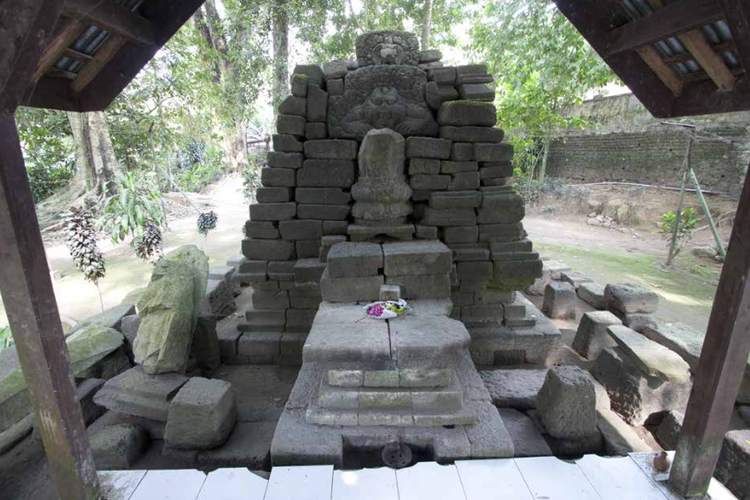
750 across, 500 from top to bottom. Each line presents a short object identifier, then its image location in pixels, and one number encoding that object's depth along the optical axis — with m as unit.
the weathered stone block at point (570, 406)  2.55
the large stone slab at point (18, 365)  2.89
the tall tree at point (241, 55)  8.61
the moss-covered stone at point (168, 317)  2.96
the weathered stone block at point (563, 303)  5.00
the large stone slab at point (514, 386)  3.00
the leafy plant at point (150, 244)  4.86
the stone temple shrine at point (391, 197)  3.78
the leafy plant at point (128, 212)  7.05
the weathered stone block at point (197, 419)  2.54
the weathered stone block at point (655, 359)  2.97
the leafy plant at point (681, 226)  8.22
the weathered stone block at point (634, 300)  4.60
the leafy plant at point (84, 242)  4.06
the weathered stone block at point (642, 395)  3.06
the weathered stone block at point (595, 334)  4.02
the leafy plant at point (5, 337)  4.01
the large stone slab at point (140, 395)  2.78
